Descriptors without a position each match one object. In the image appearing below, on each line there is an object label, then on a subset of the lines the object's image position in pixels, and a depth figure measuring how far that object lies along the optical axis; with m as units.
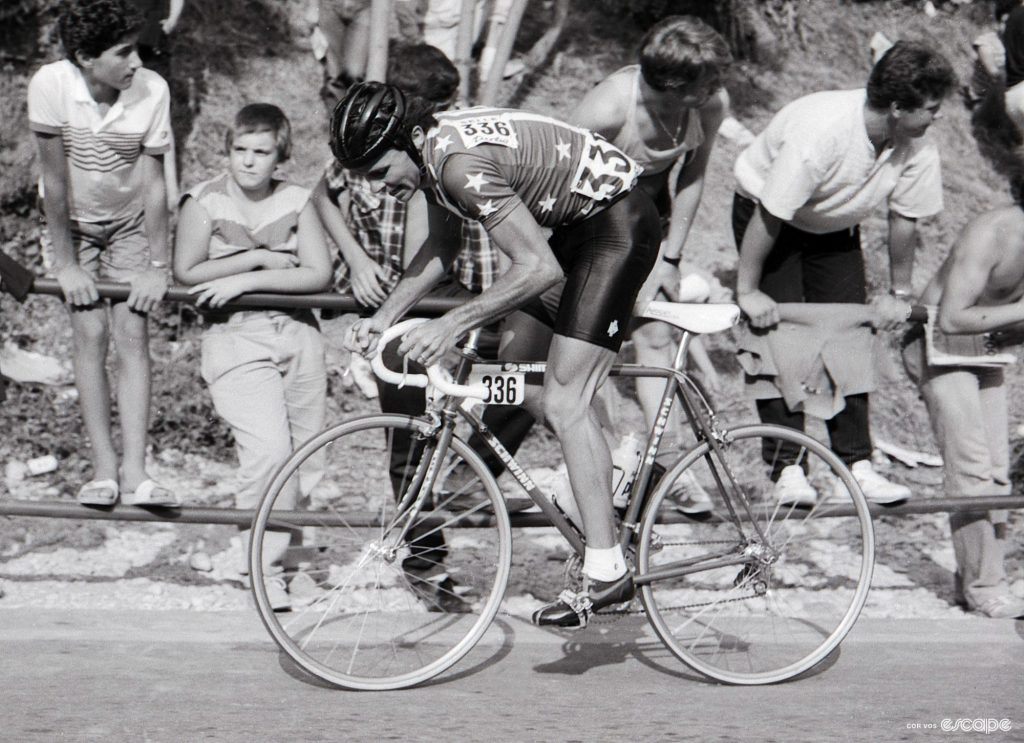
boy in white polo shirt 10.08
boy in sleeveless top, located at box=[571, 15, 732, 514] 9.99
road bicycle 9.32
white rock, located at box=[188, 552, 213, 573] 11.76
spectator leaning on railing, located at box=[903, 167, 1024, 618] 10.83
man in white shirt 10.55
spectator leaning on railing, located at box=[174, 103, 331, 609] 10.34
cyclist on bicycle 8.52
